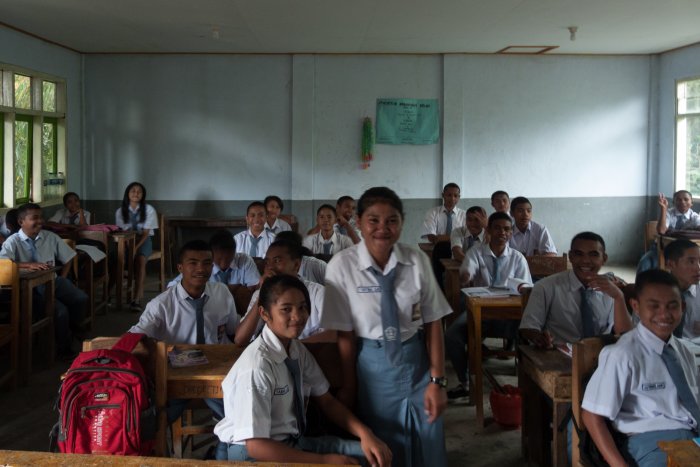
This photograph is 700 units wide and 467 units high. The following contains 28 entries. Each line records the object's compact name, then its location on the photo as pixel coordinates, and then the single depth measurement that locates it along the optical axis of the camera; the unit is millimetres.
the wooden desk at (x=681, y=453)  1726
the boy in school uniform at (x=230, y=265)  4219
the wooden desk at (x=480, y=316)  3767
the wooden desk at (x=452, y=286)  4613
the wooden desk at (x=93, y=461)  1643
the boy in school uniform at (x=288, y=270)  3030
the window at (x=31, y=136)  7188
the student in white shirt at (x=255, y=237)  5562
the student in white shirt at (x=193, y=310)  3090
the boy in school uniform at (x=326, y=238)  5602
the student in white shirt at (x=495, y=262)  4570
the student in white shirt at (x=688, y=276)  3307
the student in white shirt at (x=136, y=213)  7656
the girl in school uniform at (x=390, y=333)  2264
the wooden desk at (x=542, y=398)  2510
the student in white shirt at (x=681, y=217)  7434
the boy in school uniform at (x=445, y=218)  7117
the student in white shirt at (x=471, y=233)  5594
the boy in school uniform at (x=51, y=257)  5055
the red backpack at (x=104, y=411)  2184
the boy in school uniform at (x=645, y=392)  2217
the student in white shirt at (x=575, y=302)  3094
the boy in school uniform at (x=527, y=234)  5934
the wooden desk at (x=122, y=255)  6723
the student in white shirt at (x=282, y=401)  2029
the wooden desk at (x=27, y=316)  4426
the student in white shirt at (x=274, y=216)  6531
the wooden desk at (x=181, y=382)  2312
